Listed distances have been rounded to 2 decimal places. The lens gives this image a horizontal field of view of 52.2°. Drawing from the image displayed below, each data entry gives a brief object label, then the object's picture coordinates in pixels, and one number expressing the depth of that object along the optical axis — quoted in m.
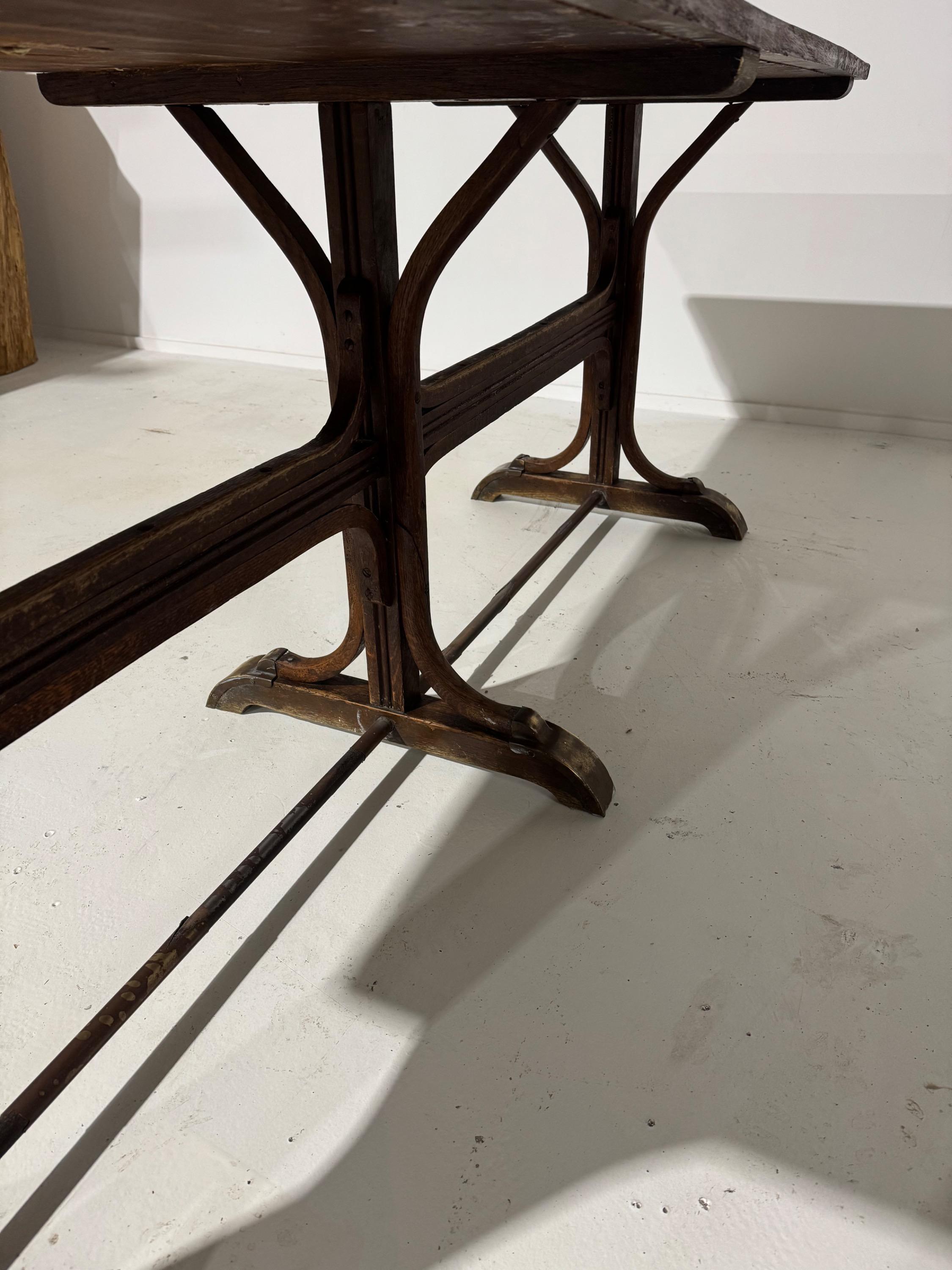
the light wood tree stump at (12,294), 3.56
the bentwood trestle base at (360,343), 0.78
